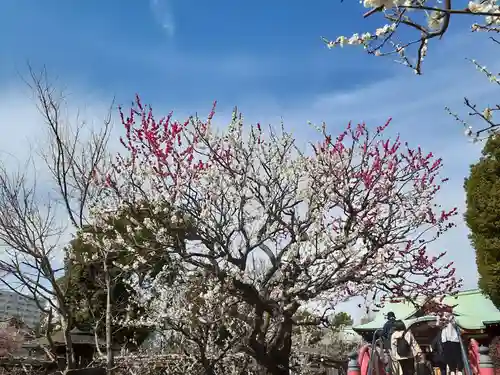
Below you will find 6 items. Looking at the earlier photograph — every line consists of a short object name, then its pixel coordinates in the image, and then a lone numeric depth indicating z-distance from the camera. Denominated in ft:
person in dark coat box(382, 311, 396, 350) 27.61
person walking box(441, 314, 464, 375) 27.48
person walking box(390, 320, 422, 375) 26.86
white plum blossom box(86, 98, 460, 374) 26.78
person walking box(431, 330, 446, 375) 28.52
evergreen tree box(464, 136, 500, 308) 45.52
